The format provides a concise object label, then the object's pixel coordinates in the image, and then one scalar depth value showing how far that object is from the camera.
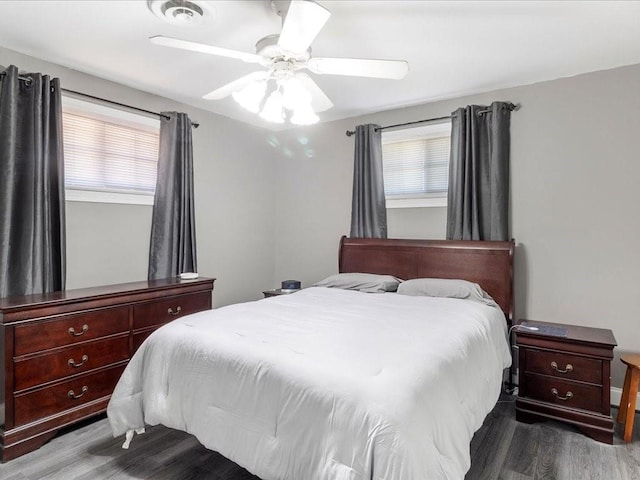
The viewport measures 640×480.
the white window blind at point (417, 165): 3.86
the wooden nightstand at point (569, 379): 2.54
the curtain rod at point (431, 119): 3.41
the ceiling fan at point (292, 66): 1.76
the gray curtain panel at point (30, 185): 2.68
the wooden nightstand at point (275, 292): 4.29
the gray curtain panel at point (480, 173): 3.40
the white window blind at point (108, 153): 3.15
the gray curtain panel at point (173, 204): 3.69
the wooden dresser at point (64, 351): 2.33
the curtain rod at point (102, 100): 2.77
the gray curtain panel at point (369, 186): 4.11
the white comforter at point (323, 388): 1.41
